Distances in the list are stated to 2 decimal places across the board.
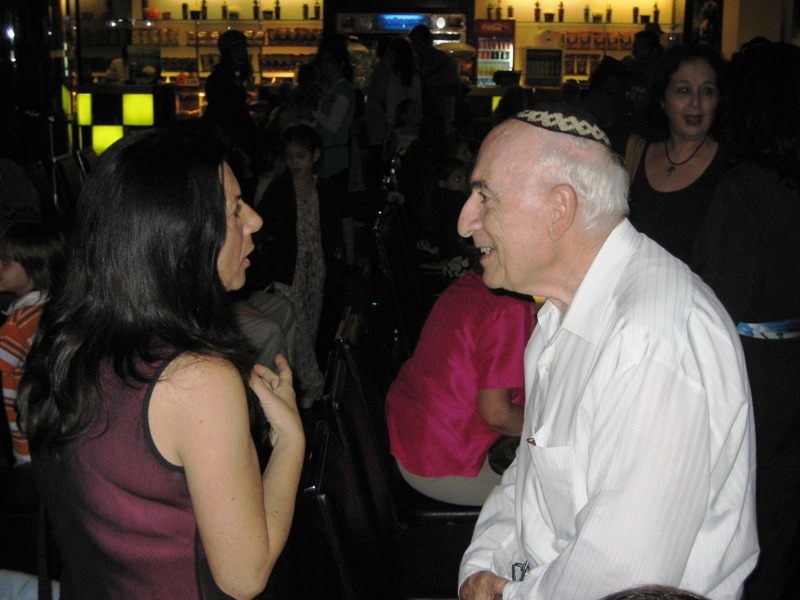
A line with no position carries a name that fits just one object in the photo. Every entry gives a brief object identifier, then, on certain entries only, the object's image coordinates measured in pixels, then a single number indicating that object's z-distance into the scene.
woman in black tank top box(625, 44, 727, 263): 2.89
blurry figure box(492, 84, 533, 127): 6.79
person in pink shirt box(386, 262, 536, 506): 2.39
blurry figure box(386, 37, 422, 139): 7.95
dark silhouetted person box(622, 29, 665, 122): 6.92
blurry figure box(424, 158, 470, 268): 5.06
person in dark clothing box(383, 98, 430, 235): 5.86
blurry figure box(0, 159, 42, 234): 5.53
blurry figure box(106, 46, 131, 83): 10.42
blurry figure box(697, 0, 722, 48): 10.17
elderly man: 1.19
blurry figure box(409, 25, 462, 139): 8.75
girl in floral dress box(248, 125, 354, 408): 4.52
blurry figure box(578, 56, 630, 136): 6.78
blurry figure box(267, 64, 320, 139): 7.35
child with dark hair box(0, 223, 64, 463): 2.88
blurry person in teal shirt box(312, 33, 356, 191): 7.28
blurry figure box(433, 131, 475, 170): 5.48
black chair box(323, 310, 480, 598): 2.05
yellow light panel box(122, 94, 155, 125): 9.69
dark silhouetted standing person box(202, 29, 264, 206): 6.13
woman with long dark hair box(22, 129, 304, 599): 1.31
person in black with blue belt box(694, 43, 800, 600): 2.37
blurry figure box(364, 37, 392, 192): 8.37
